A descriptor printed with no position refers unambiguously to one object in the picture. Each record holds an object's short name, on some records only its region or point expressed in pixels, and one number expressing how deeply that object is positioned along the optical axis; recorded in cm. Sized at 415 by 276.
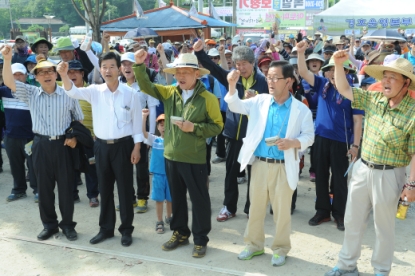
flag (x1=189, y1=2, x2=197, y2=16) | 2263
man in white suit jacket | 445
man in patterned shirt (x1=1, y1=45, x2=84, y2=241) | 517
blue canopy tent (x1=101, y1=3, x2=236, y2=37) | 2070
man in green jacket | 465
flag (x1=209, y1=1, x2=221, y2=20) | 2807
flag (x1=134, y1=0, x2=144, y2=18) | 1794
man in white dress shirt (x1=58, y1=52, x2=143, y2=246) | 500
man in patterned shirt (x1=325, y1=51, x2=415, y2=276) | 391
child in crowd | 553
